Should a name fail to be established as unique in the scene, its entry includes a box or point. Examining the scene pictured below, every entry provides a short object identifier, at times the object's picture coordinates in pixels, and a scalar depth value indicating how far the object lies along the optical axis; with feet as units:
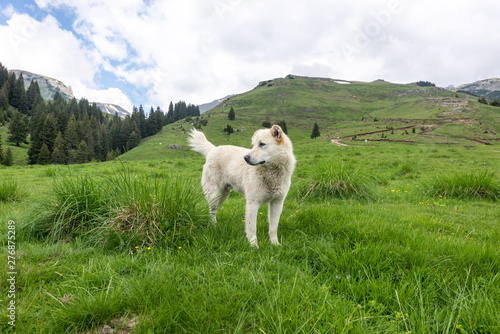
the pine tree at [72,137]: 253.90
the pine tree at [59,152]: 223.32
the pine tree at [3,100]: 343.79
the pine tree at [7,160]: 182.78
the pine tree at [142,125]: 335.26
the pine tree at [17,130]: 265.13
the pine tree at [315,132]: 232.32
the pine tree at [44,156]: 215.72
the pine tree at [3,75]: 404.36
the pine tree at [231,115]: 323.57
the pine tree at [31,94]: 421.01
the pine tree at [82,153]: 222.73
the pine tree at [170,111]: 477.85
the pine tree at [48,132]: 232.94
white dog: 12.89
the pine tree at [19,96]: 388.57
